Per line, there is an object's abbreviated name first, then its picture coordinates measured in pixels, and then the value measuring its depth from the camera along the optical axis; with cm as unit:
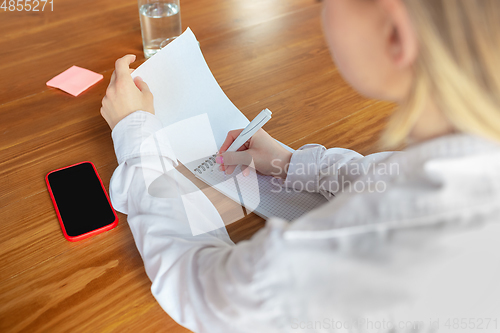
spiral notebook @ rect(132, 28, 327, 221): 69
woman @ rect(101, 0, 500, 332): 35
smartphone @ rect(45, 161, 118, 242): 60
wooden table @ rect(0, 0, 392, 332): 53
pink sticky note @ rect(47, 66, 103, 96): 87
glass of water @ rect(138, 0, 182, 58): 94
